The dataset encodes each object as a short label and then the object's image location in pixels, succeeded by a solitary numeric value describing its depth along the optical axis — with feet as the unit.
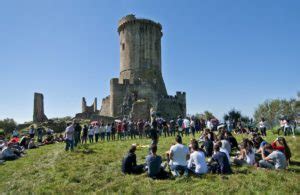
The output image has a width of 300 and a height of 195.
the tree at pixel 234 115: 77.71
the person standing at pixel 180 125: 64.89
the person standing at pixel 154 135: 44.42
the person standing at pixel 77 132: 51.37
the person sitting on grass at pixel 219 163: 28.28
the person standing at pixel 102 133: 63.85
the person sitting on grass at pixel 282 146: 31.69
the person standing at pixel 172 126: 66.91
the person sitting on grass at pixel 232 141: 39.50
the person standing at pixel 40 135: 64.49
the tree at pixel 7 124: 124.12
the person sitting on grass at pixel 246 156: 31.34
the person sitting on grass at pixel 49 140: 61.45
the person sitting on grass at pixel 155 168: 27.87
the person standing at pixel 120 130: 64.15
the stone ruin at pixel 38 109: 114.93
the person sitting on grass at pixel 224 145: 34.21
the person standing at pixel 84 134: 58.10
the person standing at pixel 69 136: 44.82
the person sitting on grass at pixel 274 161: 29.25
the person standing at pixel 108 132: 64.09
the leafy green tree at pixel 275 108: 153.23
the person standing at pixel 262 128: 55.47
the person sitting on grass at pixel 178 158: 28.19
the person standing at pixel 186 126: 63.42
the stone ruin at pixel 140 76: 122.58
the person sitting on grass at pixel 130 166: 29.83
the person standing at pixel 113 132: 65.02
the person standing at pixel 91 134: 60.29
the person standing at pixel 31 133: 64.57
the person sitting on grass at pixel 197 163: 28.05
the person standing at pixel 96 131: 61.18
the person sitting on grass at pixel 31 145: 54.81
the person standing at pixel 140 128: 63.89
